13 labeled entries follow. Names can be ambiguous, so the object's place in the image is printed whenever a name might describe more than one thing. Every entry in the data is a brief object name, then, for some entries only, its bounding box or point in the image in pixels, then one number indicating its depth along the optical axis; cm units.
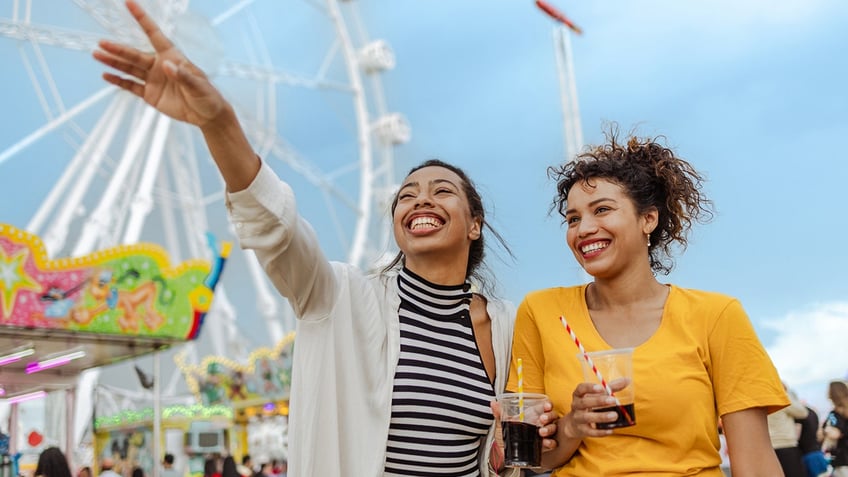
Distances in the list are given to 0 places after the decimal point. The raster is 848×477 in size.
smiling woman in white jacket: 158
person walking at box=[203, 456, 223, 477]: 1159
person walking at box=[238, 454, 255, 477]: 1368
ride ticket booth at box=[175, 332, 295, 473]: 1719
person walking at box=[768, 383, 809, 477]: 548
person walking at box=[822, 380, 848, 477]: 514
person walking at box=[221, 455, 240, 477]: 1016
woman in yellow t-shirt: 169
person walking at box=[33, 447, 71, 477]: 572
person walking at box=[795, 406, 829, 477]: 572
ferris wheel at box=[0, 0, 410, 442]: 1116
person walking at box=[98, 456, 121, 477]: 870
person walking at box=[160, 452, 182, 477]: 1143
